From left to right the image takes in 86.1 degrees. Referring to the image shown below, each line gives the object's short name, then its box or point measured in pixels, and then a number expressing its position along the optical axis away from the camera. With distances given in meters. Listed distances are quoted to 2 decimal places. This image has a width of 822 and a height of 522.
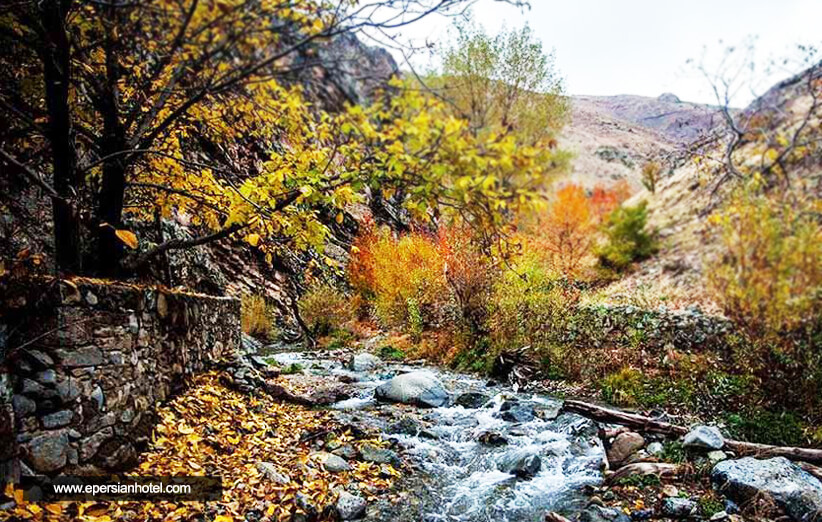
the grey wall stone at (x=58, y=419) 3.11
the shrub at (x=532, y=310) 10.12
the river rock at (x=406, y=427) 6.33
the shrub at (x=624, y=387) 7.75
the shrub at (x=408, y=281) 13.61
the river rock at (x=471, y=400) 7.86
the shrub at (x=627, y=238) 9.92
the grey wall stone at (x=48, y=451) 3.01
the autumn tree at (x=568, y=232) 14.33
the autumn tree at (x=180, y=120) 2.50
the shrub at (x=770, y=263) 3.27
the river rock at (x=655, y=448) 5.25
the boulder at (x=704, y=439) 5.04
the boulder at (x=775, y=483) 3.81
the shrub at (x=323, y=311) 16.97
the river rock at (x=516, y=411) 7.03
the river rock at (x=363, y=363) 10.84
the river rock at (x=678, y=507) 4.09
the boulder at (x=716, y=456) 4.84
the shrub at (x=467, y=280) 11.52
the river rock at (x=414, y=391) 7.83
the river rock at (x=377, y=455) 5.17
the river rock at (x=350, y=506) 3.96
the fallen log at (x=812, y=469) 4.34
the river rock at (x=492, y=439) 6.13
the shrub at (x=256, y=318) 15.95
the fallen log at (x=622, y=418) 5.71
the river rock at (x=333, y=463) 4.74
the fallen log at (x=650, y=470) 4.73
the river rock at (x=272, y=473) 4.24
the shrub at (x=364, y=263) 17.01
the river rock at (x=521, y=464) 5.25
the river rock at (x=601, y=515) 4.15
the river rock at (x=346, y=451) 5.15
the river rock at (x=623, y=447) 5.29
